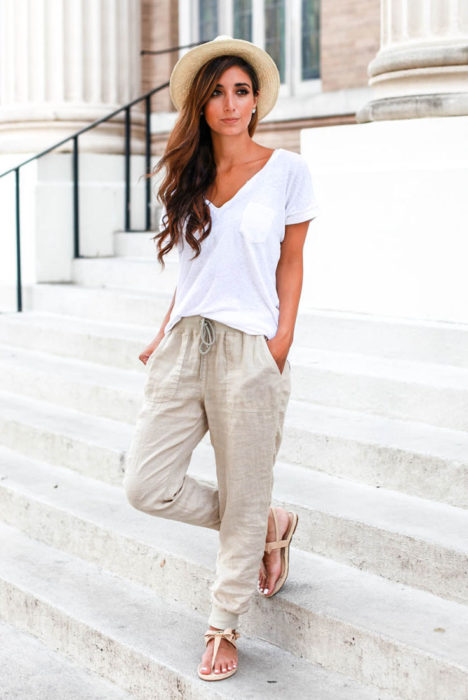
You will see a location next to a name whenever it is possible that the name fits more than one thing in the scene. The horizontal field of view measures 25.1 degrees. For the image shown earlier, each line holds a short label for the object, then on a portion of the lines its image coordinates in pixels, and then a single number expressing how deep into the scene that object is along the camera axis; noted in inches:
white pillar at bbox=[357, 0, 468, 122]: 224.1
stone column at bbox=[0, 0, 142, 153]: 337.4
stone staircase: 130.6
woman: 119.1
